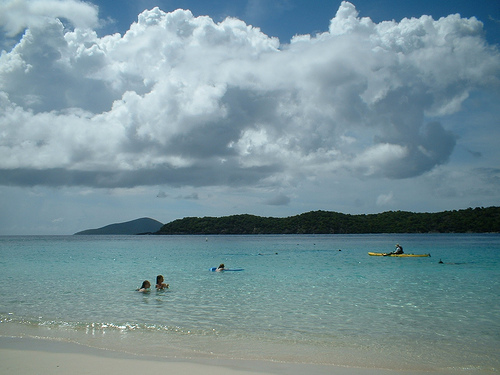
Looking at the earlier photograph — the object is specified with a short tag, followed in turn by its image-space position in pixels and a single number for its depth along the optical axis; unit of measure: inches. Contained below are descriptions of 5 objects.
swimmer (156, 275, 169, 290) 706.2
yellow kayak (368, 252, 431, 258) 1561.8
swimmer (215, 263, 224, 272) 1047.3
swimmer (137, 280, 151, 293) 679.7
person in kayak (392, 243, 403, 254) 1588.3
